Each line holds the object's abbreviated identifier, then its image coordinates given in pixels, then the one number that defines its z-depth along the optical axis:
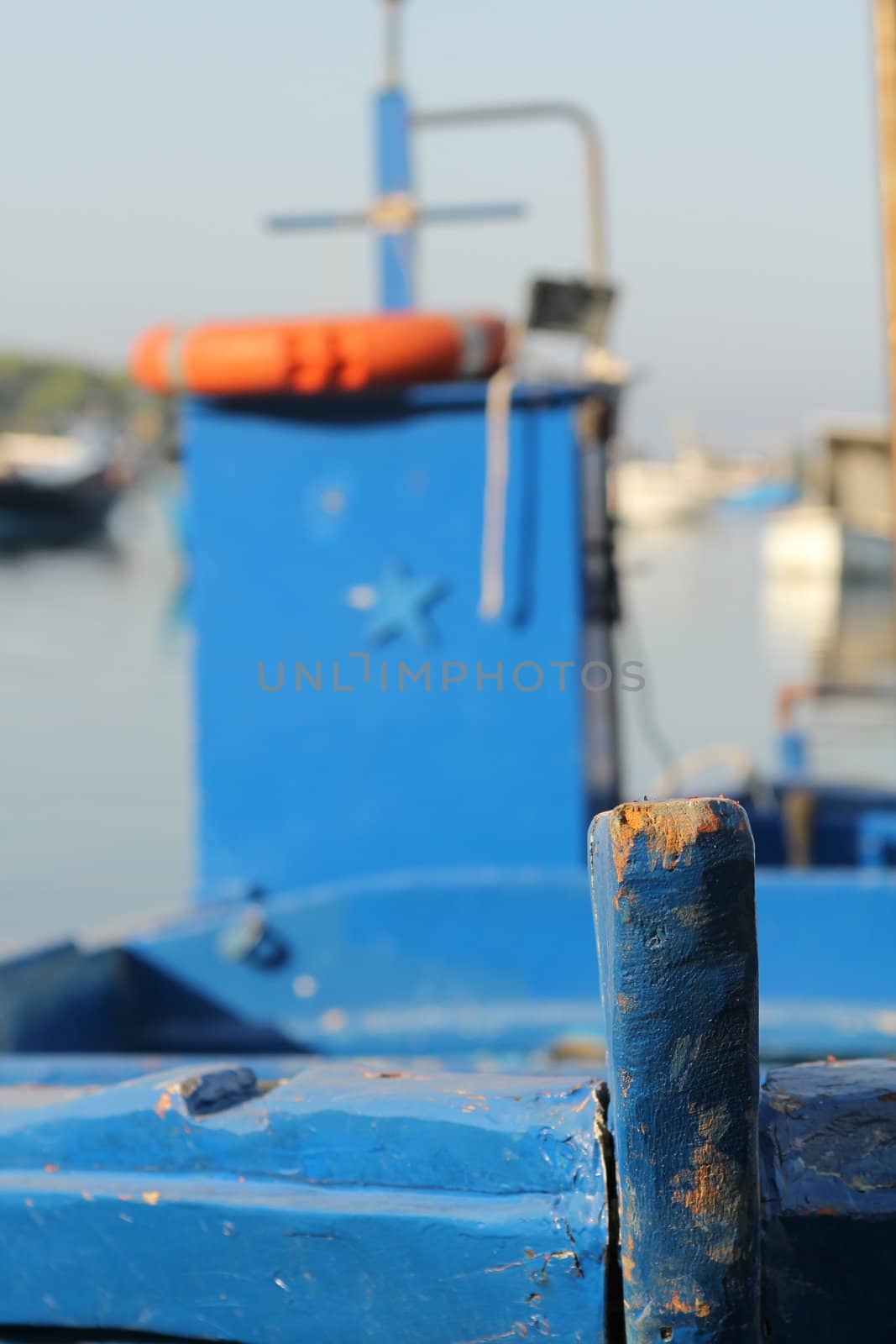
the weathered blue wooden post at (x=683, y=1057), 2.12
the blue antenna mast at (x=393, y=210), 7.90
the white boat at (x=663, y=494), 100.87
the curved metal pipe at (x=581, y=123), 7.41
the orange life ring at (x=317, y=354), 6.46
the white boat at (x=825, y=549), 48.97
